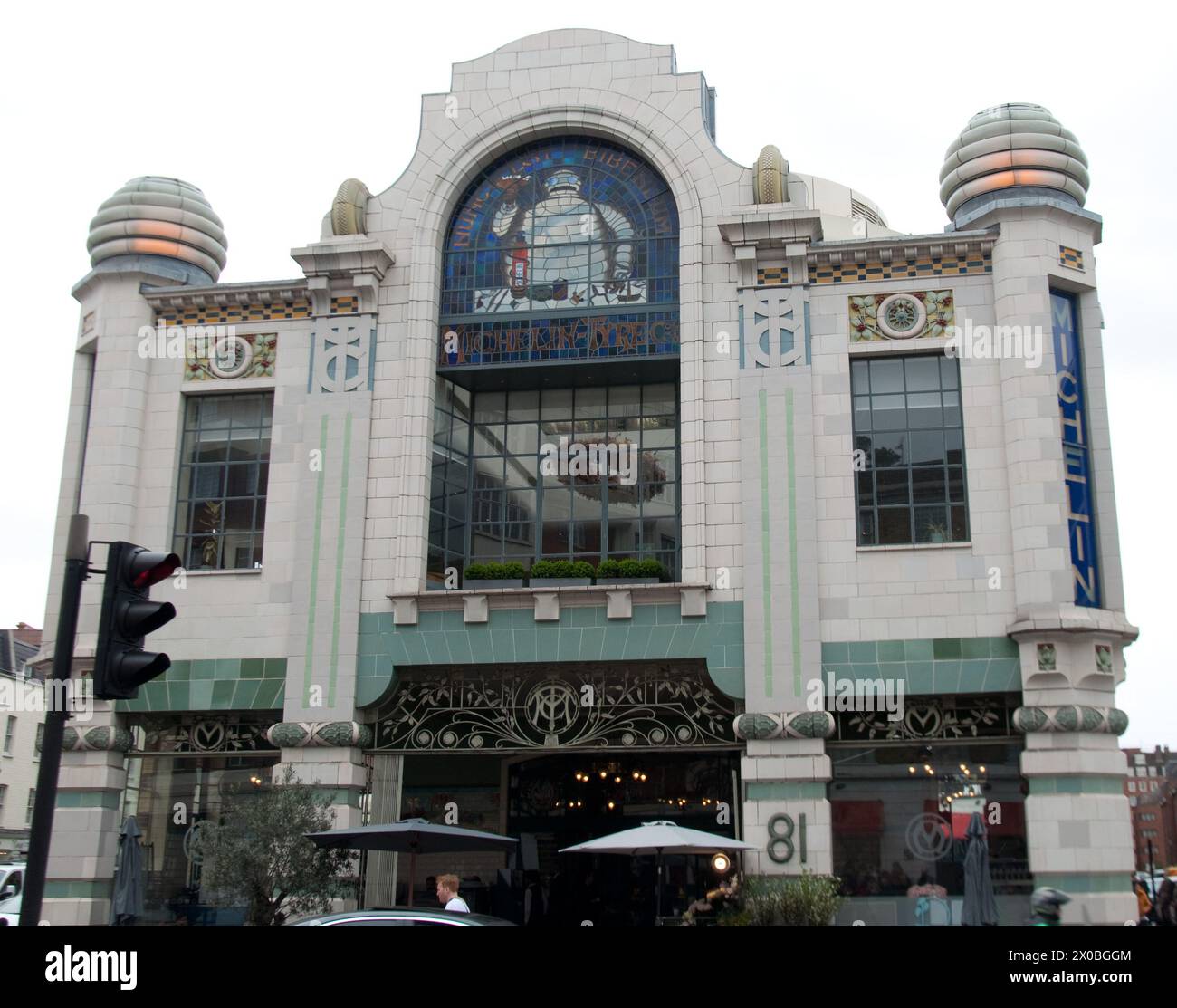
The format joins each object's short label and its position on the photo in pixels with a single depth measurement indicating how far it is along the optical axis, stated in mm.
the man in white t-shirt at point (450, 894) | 15484
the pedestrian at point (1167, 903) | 22641
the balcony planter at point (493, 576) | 24016
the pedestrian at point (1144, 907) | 21594
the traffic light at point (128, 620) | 8352
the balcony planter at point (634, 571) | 23391
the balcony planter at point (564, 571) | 23562
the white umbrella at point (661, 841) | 18688
